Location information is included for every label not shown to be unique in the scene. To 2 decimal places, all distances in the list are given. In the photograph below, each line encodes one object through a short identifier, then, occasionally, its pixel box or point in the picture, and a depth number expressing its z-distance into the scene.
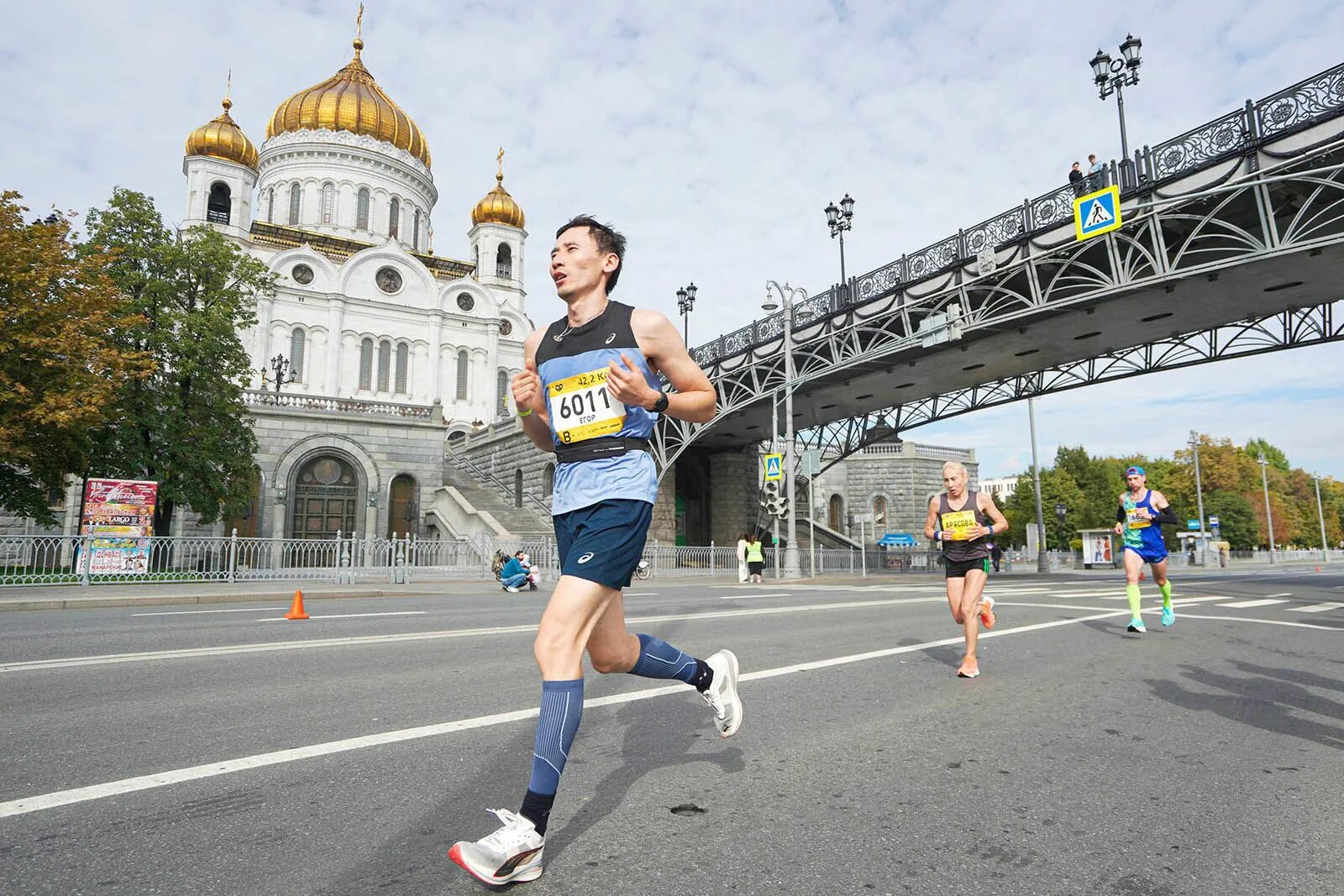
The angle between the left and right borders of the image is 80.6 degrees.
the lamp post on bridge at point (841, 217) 28.55
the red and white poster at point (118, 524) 17.08
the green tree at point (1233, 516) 66.75
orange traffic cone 9.88
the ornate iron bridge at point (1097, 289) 16.70
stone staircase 30.05
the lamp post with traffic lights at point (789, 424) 24.42
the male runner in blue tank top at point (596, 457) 2.53
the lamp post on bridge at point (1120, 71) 19.72
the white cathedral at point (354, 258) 52.78
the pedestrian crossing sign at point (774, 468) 23.75
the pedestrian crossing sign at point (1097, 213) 17.88
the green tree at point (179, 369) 22.11
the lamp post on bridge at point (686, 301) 35.81
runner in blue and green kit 8.87
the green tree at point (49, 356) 17.30
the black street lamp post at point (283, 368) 38.65
